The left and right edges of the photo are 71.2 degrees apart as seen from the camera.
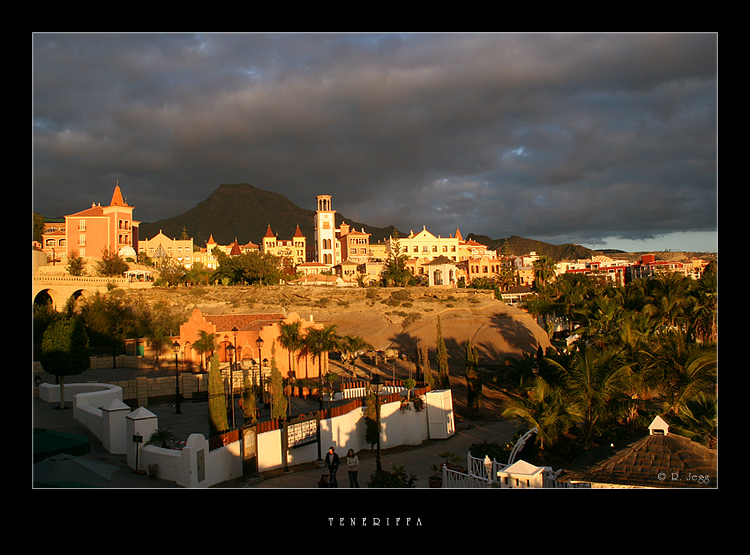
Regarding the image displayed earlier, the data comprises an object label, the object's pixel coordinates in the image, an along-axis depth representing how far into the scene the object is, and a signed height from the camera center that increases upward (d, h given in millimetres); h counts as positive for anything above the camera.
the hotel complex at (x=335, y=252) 66438 +4818
